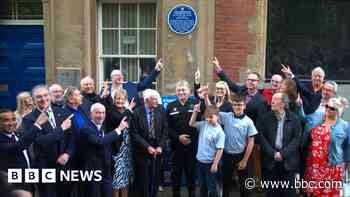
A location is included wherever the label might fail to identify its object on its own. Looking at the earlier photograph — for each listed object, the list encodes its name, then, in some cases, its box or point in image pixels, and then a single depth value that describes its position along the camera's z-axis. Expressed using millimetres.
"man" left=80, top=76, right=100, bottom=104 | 6190
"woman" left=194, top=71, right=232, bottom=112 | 6183
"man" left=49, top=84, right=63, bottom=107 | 5873
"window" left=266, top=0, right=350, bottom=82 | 8633
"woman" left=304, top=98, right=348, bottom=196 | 5645
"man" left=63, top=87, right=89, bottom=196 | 5562
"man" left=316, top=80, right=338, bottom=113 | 5898
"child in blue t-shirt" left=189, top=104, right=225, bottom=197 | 5891
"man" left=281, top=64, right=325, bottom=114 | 6203
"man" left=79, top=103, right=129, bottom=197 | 5504
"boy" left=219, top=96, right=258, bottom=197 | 5930
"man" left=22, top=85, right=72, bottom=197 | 5309
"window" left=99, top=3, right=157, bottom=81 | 8805
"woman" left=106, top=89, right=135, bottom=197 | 5938
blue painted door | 9172
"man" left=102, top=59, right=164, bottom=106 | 6449
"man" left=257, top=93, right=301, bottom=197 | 5773
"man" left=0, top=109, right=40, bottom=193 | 5031
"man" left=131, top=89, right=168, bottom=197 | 6035
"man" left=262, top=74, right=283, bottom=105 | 6487
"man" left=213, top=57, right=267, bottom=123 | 6199
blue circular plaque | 8250
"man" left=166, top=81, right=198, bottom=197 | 6301
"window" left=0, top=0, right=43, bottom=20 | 9070
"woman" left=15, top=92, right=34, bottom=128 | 5679
